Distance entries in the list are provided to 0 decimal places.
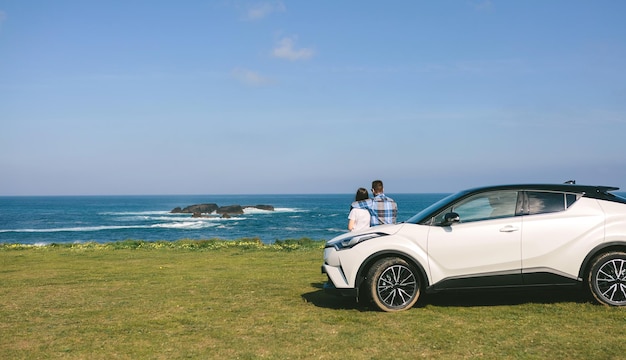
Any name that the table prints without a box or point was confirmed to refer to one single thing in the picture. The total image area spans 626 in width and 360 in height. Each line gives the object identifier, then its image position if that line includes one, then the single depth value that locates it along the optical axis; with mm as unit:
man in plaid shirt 10797
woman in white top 10656
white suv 8219
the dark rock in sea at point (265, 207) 131300
